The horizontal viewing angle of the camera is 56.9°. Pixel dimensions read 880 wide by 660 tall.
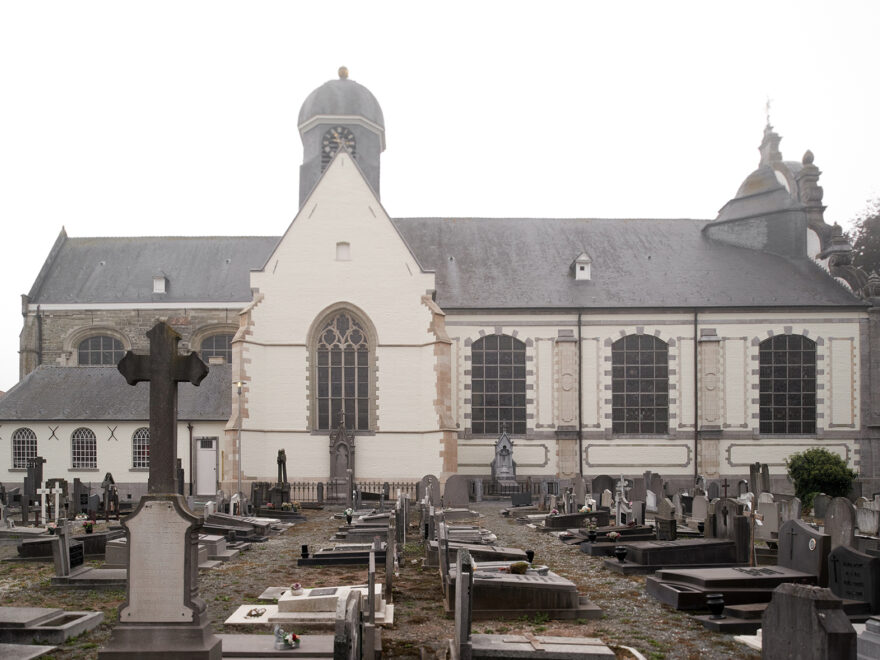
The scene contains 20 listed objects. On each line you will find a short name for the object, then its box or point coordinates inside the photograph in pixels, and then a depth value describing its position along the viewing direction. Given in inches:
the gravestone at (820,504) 816.3
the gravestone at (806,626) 231.5
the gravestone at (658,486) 900.2
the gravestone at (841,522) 432.5
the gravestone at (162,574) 294.4
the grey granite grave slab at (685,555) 506.3
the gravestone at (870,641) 286.7
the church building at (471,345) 1085.8
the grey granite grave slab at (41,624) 343.6
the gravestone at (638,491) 880.3
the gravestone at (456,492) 909.2
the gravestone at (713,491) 927.4
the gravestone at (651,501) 919.8
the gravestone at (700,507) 782.5
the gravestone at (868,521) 626.0
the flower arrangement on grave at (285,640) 320.2
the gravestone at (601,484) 941.3
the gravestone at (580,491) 864.9
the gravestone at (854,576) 372.5
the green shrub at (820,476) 963.3
